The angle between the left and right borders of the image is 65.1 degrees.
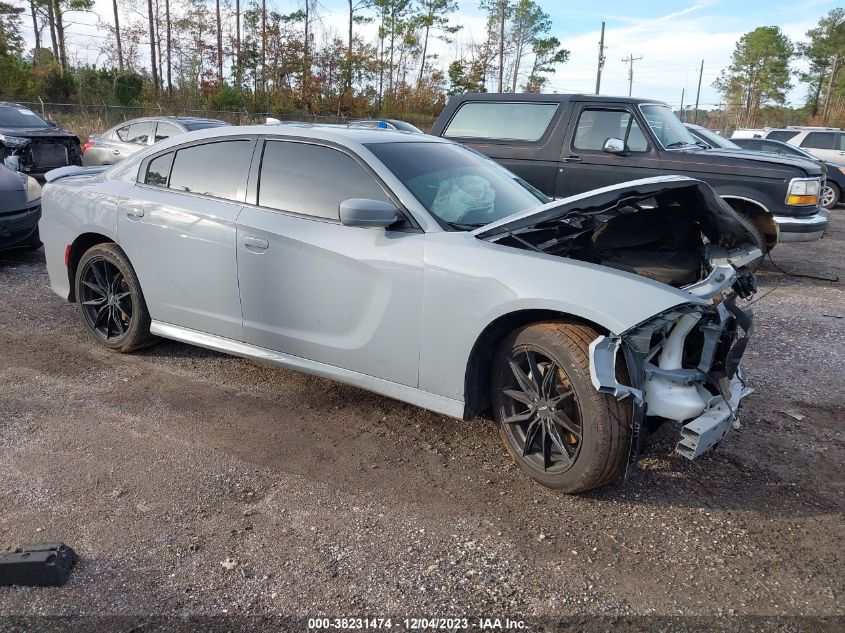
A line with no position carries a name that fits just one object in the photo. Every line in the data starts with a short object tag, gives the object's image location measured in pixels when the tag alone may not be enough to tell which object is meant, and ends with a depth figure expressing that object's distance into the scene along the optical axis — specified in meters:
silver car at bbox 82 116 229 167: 12.23
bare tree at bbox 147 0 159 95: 39.97
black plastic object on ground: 2.45
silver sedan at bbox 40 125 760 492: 2.93
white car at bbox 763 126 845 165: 15.96
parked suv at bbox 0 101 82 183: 13.00
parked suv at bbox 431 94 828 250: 7.54
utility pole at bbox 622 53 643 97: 67.64
